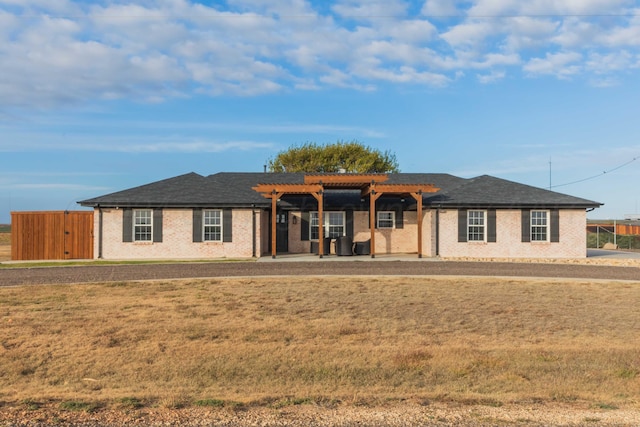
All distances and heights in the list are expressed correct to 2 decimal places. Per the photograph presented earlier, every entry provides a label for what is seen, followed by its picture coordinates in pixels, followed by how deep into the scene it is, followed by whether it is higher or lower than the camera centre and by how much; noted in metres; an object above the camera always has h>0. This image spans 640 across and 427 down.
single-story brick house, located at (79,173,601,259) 25.33 +0.23
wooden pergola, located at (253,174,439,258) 24.94 +1.76
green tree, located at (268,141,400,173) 54.81 +7.06
